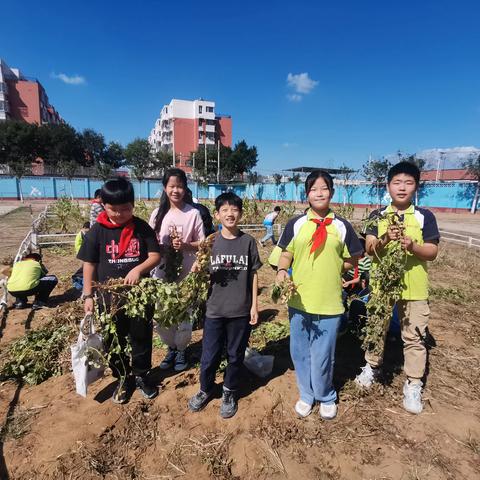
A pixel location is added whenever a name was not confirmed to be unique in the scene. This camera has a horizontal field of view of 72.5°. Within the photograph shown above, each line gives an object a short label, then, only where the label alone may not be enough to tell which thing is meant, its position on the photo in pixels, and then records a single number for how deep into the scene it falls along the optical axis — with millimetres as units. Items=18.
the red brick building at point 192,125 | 73625
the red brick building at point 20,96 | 59062
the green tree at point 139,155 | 62281
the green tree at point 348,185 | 36931
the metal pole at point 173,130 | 69662
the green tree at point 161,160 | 62562
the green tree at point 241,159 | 58656
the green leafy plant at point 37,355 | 3365
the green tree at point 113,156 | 61222
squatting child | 5133
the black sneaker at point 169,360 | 3453
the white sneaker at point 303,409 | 2750
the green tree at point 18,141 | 46250
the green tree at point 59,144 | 50000
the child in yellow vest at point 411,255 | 2703
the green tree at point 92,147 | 57125
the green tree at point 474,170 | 27880
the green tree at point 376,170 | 37500
